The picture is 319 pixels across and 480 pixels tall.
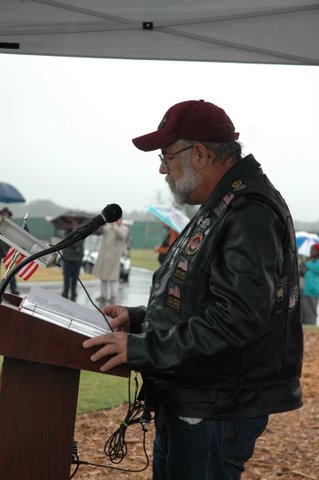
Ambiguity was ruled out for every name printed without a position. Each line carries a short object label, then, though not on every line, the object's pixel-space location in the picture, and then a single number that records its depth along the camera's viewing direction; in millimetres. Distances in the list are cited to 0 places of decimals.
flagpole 2708
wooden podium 2299
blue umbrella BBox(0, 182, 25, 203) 18688
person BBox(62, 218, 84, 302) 13962
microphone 2381
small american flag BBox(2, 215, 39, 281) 2734
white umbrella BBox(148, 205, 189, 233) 11992
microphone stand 2264
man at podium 2135
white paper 2244
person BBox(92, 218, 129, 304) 13891
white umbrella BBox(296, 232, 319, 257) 20497
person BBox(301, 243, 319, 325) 13172
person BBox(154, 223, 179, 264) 12172
